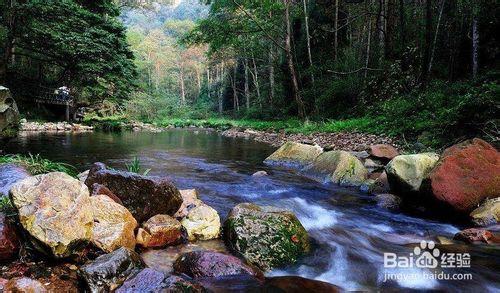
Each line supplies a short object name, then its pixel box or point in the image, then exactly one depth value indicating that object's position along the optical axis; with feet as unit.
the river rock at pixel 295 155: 30.45
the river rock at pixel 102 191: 13.20
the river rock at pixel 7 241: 10.35
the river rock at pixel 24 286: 8.85
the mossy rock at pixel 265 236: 12.15
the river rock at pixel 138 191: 14.23
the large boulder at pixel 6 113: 27.53
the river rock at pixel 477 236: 13.20
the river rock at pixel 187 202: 15.38
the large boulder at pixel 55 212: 10.40
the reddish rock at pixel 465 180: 16.03
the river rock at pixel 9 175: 14.26
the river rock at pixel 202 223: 13.84
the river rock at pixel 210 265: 10.90
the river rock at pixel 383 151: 25.96
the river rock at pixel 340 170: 23.47
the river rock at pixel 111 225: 11.39
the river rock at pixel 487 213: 15.01
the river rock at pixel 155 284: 9.21
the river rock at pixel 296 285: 10.53
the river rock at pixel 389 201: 18.53
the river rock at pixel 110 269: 9.44
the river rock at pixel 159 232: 12.73
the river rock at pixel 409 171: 18.06
